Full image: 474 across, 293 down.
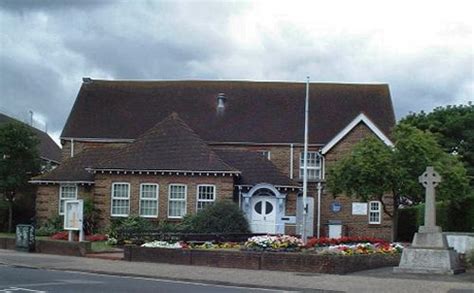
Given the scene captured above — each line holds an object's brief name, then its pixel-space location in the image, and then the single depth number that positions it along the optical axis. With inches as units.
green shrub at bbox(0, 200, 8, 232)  1676.9
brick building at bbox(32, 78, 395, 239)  1531.7
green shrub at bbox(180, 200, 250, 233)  1314.0
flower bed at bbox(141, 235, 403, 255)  971.3
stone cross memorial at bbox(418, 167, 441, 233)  873.7
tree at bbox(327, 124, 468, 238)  1262.3
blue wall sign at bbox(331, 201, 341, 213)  1673.2
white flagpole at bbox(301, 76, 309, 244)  1298.6
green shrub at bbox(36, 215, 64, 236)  1509.6
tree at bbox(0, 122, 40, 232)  1660.9
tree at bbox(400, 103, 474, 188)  2110.0
